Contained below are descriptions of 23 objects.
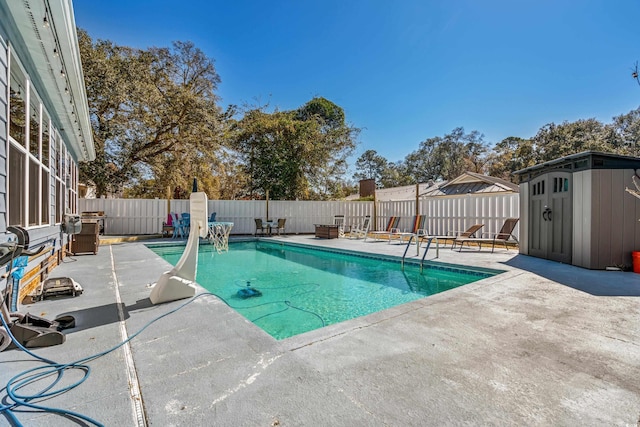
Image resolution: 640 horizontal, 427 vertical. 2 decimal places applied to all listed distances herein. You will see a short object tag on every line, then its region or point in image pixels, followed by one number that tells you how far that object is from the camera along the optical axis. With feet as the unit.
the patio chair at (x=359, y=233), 39.45
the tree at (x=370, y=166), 141.69
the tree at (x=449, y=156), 116.92
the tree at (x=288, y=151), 54.08
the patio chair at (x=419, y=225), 33.37
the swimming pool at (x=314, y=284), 14.08
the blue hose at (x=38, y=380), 4.89
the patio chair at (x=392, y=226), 39.27
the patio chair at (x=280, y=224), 44.11
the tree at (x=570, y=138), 70.18
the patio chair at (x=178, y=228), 37.32
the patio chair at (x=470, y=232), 29.87
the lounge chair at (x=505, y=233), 25.96
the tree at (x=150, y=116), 40.42
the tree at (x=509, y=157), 82.86
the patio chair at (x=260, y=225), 42.94
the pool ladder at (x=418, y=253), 21.47
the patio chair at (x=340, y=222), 43.55
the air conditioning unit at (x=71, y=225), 15.80
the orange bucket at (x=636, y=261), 16.47
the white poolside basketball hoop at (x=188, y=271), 11.00
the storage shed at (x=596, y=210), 17.06
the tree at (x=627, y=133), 72.77
